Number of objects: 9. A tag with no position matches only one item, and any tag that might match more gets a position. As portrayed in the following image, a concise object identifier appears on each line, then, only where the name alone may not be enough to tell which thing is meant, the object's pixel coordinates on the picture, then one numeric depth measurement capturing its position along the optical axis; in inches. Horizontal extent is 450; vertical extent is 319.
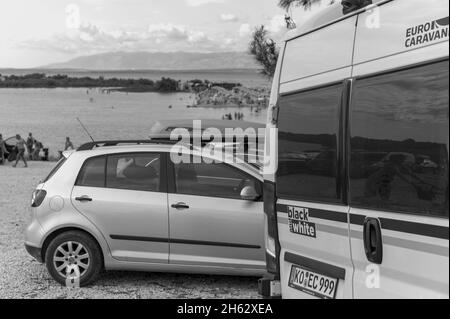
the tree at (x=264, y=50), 479.2
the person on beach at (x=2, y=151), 1004.6
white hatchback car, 223.8
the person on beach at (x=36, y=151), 1152.2
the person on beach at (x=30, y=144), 1165.6
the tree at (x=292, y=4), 423.5
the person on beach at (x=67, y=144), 1181.2
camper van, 102.6
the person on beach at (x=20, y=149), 956.6
